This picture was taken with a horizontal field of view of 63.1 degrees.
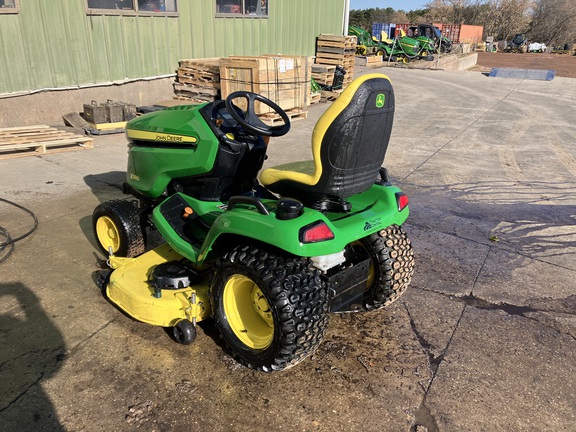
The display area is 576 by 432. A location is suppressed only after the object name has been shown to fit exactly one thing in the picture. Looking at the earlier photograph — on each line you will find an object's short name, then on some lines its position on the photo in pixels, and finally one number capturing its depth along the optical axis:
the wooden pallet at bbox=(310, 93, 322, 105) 11.31
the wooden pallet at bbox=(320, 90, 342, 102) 11.99
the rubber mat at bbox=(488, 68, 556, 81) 18.07
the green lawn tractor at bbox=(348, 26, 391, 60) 22.68
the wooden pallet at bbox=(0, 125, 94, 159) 6.70
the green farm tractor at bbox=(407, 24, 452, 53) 23.67
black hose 3.97
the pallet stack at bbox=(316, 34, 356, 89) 12.88
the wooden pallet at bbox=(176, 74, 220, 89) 9.66
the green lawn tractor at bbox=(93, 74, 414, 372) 2.45
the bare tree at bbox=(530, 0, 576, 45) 38.69
